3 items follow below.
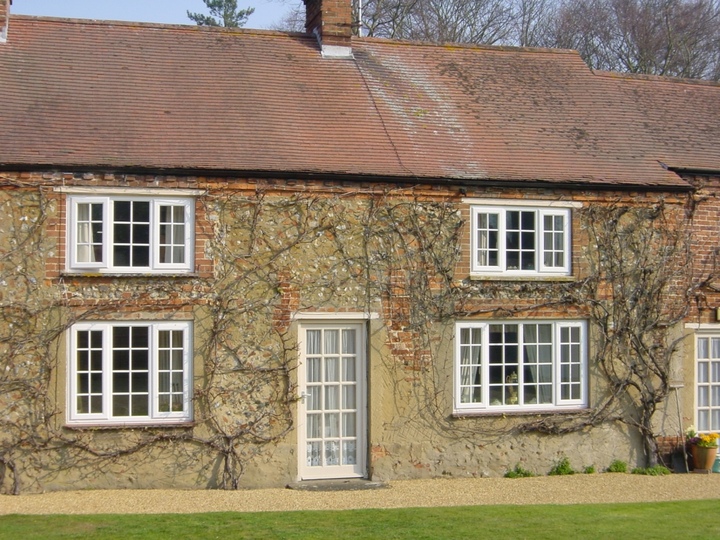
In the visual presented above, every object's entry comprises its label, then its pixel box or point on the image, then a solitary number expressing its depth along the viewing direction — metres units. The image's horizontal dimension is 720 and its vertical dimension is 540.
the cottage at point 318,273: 13.35
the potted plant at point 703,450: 15.19
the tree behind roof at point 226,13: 38.97
